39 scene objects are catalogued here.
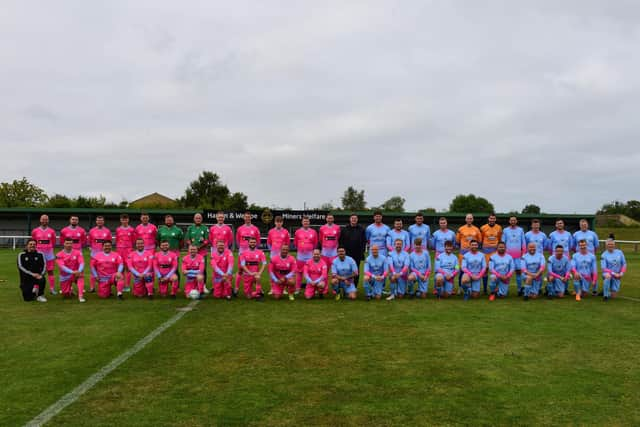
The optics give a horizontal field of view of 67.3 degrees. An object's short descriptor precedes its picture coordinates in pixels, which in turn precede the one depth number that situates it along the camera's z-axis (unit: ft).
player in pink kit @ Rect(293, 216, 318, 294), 34.65
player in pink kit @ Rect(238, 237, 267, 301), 31.99
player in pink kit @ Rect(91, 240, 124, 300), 32.53
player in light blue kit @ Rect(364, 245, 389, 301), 32.83
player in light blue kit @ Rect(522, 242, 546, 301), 33.65
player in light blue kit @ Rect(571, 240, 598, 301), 34.45
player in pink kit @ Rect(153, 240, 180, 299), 32.50
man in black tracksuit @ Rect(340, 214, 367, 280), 35.47
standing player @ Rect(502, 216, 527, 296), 35.58
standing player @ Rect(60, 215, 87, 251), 35.37
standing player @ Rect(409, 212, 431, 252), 36.11
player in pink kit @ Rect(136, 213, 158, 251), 35.14
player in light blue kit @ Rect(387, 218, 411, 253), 35.09
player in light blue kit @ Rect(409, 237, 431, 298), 33.59
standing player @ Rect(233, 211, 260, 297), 34.95
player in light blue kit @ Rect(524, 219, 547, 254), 36.19
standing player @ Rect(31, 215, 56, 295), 35.78
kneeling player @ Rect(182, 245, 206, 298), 32.32
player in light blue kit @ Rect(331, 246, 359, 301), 32.53
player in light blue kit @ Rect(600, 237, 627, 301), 34.01
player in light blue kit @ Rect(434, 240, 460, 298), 33.94
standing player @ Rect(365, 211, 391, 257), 35.38
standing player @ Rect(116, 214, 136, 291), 35.65
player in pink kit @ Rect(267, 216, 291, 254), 34.76
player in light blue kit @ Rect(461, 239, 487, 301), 33.40
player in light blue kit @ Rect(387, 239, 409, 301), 33.30
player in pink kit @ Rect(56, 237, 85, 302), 32.01
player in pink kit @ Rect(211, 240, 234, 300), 32.35
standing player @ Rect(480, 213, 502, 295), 35.88
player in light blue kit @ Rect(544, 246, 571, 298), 34.27
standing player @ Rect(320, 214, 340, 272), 35.06
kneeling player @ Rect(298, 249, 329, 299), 32.48
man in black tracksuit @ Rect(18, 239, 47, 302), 30.81
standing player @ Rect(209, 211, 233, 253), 35.06
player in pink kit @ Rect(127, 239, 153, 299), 32.71
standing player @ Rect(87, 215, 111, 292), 34.81
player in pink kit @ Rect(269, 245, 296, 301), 32.73
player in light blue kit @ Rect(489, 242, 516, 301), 33.37
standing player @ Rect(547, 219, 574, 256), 36.37
